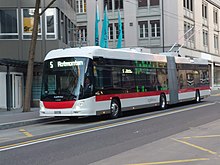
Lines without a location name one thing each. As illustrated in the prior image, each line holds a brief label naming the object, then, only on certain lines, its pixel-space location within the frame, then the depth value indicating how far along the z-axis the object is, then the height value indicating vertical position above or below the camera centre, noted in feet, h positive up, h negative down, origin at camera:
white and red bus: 54.90 -0.32
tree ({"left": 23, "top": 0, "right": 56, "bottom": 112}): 71.41 +4.32
